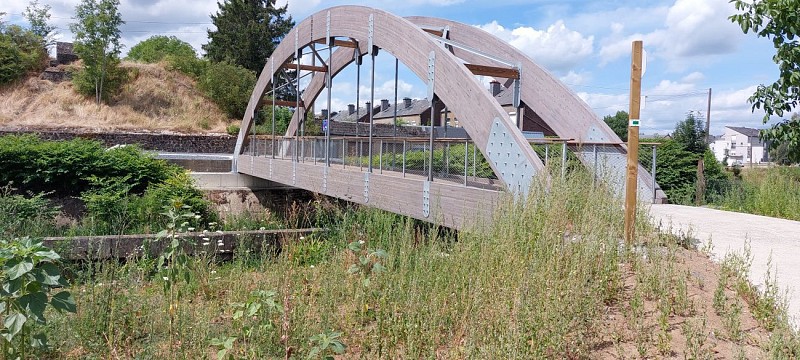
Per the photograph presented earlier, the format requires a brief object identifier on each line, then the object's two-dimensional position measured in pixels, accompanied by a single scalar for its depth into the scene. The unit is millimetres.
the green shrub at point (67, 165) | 14711
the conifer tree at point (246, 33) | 40094
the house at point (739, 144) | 72688
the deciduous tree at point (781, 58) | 7282
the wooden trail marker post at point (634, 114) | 5352
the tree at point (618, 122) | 49769
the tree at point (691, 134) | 17562
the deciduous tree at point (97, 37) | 32812
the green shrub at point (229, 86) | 35375
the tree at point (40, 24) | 38375
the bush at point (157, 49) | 45188
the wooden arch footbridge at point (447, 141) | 7312
